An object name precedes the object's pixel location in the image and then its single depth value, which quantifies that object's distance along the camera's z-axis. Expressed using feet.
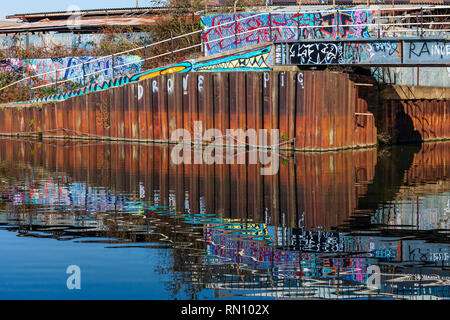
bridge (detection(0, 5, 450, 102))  112.35
